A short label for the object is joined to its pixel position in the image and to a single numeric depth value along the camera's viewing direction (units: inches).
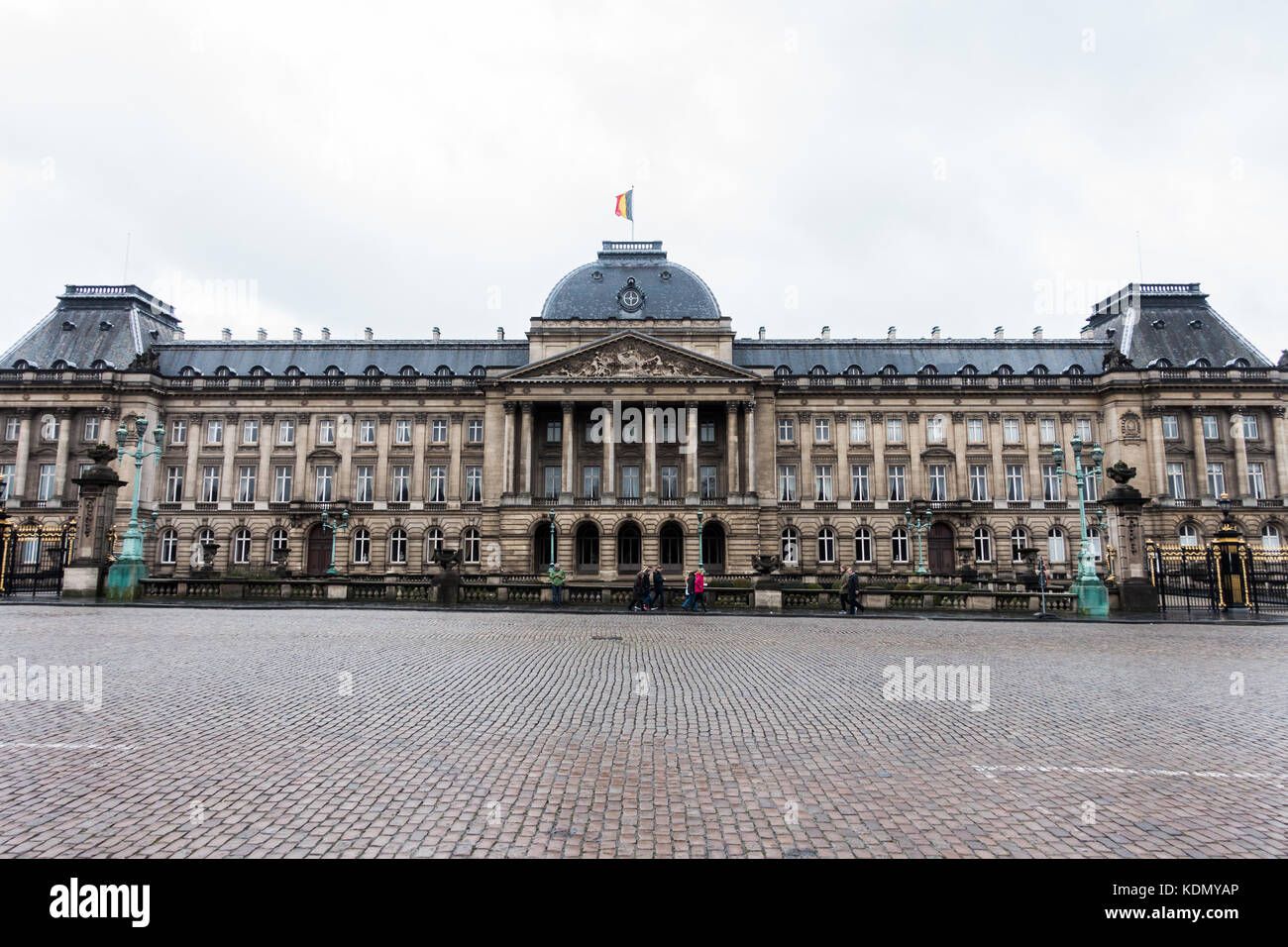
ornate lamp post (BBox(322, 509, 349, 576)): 1955.7
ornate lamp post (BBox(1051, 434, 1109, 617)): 1080.8
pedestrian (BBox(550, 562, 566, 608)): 1194.0
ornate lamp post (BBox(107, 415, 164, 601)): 1147.3
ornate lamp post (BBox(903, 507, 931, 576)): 2123.2
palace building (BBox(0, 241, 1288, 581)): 2153.1
